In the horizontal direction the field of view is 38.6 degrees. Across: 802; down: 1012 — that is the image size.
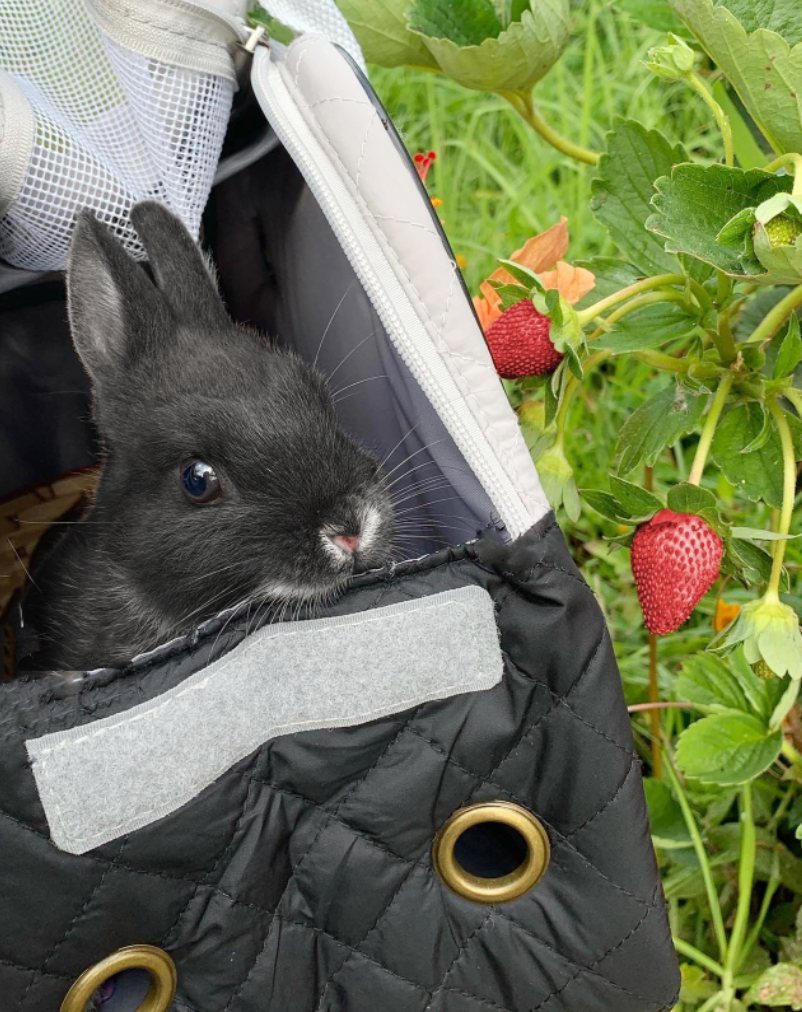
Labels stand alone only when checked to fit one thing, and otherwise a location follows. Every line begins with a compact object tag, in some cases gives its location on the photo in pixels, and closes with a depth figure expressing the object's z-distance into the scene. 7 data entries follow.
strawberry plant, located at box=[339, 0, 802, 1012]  0.28
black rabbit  0.33
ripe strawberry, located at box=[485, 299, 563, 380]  0.31
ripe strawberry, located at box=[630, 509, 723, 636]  0.29
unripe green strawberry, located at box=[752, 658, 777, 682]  0.31
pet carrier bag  0.27
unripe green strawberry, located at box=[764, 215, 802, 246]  0.26
